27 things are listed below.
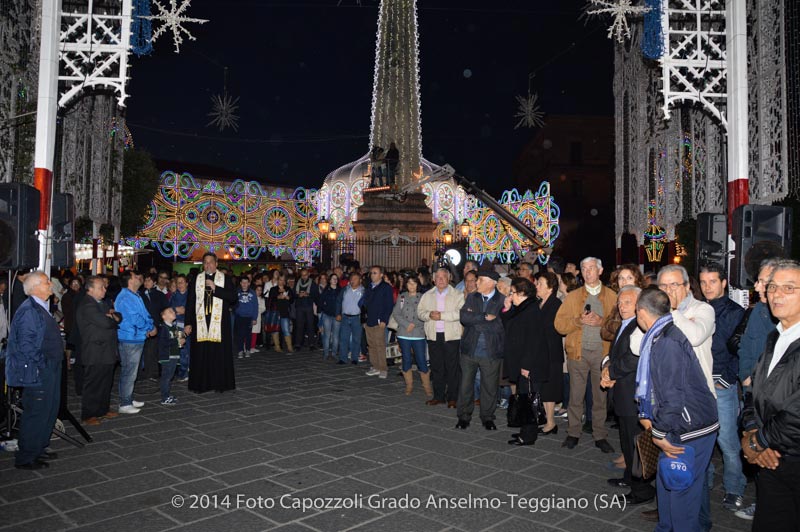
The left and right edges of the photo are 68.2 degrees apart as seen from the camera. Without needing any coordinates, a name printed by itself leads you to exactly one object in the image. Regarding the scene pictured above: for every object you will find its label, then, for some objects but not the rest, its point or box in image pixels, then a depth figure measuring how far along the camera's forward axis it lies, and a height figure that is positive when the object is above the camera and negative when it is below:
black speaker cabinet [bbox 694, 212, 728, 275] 6.65 +0.54
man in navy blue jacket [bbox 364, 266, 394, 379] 10.88 -0.60
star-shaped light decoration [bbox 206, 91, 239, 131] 15.93 +4.66
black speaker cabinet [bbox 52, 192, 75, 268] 6.77 +0.56
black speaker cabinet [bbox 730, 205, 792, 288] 5.96 +0.55
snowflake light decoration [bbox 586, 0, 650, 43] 7.72 +3.65
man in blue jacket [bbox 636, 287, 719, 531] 3.42 -0.72
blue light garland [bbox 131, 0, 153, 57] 8.61 +3.75
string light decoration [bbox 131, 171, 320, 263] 21.39 +2.38
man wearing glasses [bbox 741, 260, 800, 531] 2.86 -0.62
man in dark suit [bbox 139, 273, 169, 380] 9.51 -0.46
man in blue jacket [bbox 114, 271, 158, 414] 7.81 -0.73
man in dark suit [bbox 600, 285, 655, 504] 4.88 -0.77
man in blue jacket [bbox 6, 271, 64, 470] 5.47 -0.83
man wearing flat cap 7.05 -0.79
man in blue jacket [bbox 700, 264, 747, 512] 4.76 -0.76
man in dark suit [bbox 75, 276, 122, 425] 7.15 -0.81
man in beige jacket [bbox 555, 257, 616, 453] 6.37 -0.60
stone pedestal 26.18 +2.62
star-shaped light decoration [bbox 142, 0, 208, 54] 8.02 +3.62
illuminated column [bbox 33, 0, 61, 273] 7.02 +2.11
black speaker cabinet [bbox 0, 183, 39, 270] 5.82 +0.54
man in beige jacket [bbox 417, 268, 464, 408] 8.24 -0.64
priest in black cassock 9.05 -0.73
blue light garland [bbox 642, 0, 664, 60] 8.09 +3.57
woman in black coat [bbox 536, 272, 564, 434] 6.81 -0.69
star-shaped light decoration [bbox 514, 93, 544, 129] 15.99 +4.83
